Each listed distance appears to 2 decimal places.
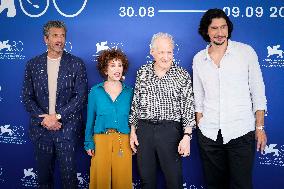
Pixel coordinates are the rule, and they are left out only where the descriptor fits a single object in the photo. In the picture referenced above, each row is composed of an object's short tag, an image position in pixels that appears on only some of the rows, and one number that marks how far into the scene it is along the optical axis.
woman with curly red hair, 2.64
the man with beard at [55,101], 2.74
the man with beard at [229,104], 2.45
